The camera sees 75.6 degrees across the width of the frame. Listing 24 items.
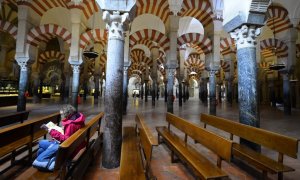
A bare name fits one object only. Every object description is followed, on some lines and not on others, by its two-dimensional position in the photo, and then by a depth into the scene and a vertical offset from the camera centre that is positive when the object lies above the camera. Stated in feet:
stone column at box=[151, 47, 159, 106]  44.98 +6.64
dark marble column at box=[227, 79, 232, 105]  44.84 +1.27
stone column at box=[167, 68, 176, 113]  26.43 +1.87
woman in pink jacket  6.59 -1.54
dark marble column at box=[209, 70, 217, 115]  25.45 +1.16
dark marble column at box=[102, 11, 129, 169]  8.28 +0.37
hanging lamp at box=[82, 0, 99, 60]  25.03 +5.35
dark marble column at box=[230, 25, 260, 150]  9.96 +1.05
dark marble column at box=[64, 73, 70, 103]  43.62 +1.33
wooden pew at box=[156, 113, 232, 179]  5.49 -2.12
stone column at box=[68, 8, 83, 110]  25.59 +7.15
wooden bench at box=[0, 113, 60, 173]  6.48 -1.68
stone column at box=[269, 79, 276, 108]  45.84 +1.44
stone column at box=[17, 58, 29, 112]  24.46 +1.34
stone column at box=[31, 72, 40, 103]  42.25 +2.62
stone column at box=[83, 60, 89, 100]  53.08 +5.34
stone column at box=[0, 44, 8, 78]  41.34 +7.74
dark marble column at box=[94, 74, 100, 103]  44.91 +2.67
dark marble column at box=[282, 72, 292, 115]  29.27 +0.84
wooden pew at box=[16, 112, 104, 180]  4.93 -2.25
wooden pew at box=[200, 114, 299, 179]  5.92 -1.69
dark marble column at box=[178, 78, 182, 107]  39.76 +0.45
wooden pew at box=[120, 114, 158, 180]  5.55 -2.26
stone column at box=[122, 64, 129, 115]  25.41 +1.94
